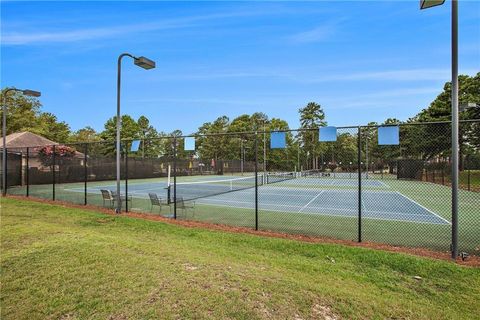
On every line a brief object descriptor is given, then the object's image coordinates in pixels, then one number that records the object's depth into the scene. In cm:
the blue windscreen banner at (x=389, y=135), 626
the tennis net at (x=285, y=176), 3299
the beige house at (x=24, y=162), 2062
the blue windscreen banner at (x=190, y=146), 948
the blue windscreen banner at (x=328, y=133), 674
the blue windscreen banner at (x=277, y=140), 753
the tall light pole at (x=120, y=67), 956
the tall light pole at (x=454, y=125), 542
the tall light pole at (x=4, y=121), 1397
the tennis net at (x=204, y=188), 1748
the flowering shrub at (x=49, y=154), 2356
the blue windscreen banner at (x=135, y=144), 1038
